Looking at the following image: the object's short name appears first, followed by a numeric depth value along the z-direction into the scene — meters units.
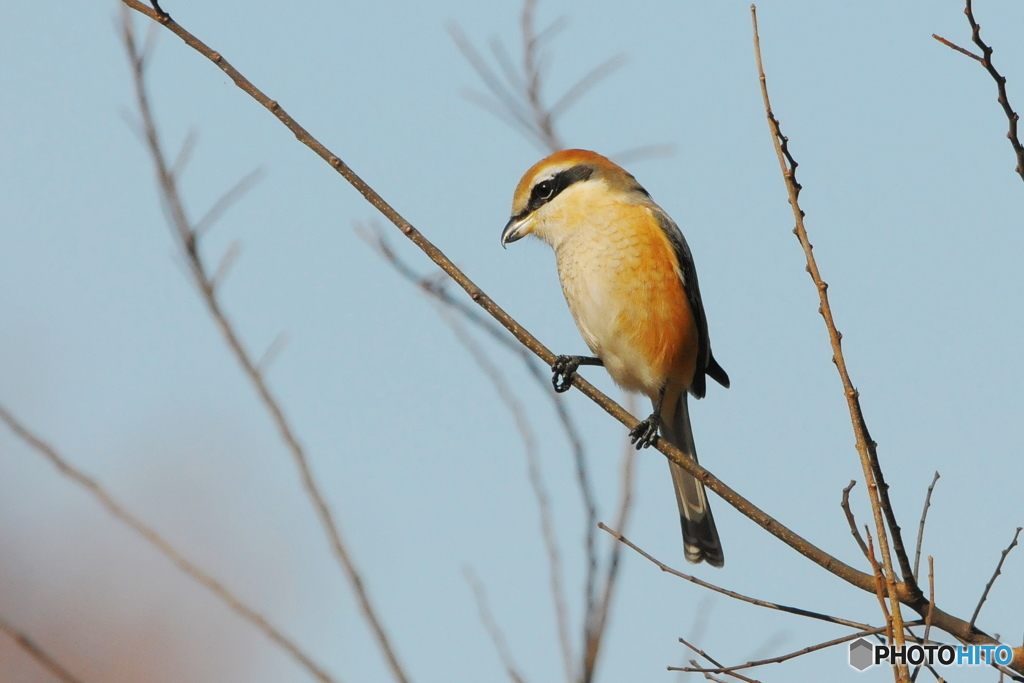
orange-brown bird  7.86
